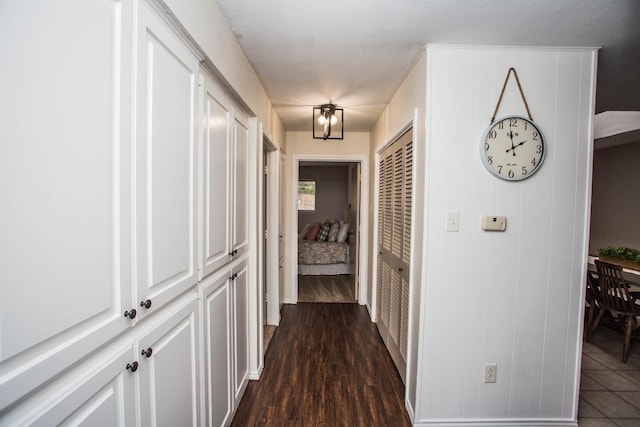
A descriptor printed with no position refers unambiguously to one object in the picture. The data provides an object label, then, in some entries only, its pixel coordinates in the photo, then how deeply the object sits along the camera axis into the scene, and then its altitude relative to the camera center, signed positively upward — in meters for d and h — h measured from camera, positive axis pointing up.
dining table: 3.51 -0.77
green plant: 3.49 -0.53
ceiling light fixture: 2.72 +0.83
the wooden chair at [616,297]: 2.72 -0.83
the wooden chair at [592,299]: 3.09 -0.94
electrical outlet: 1.85 -1.01
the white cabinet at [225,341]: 1.51 -0.83
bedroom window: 7.70 +0.18
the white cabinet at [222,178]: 1.45 +0.13
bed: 5.40 -0.98
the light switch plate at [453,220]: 1.81 -0.08
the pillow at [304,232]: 5.99 -0.61
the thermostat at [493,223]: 1.79 -0.09
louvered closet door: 2.29 -0.35
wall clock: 1.77 +0.35
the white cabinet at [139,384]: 0.65 -0.52
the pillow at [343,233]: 5.63 -0.56
